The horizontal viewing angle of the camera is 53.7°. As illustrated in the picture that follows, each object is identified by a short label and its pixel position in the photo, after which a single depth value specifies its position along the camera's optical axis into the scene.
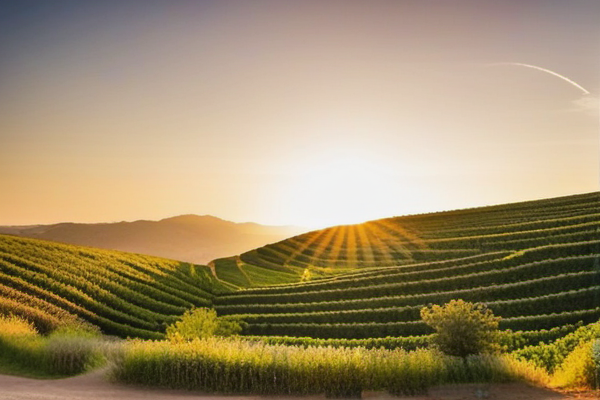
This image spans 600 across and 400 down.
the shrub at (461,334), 21.36
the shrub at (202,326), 36.44
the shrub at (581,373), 17.47
